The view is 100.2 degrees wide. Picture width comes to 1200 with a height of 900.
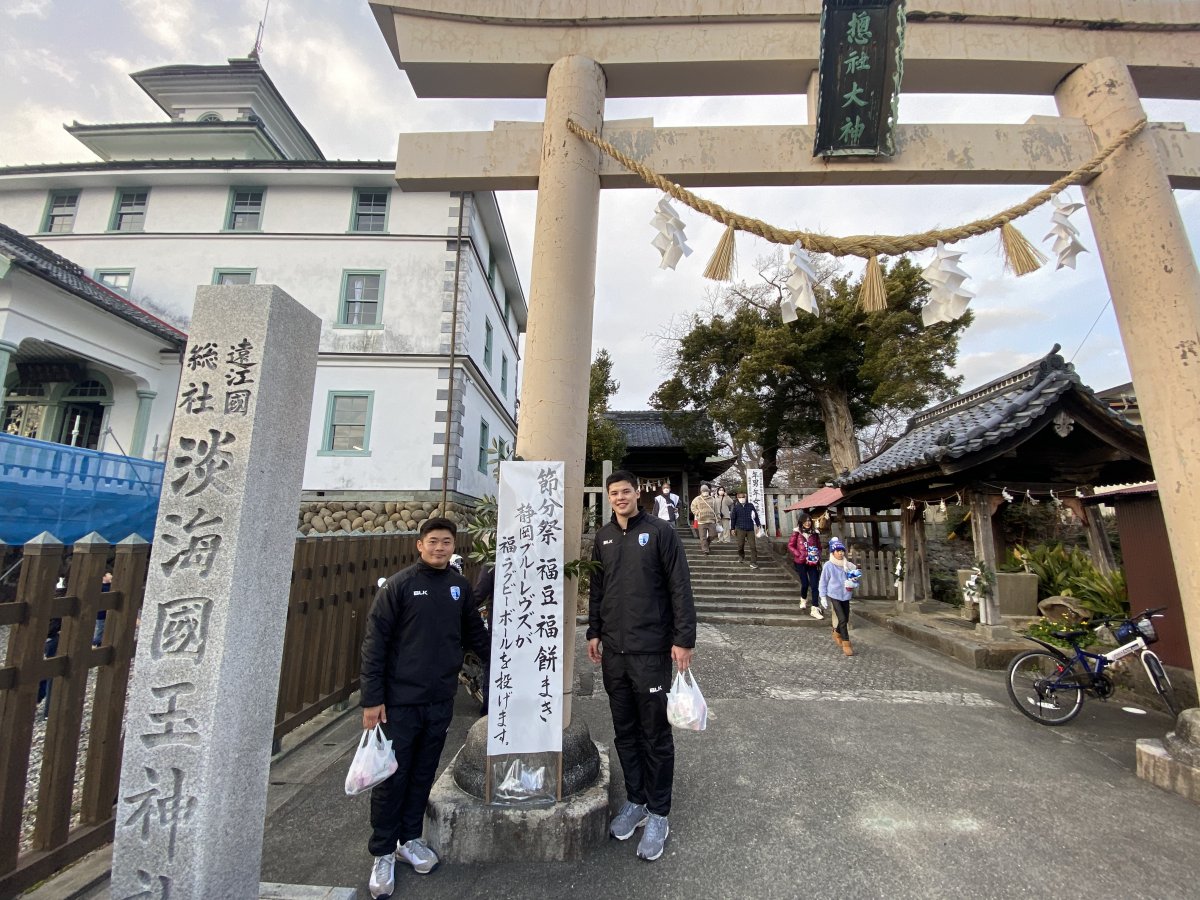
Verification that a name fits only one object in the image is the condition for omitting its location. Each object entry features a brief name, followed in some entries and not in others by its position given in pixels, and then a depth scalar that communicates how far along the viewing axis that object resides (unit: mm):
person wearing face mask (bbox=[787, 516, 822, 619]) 9781
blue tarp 6363
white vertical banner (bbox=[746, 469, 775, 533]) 14633
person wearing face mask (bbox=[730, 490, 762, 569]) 13234
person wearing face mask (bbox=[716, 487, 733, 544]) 17375
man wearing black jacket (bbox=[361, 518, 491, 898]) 2600
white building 13562
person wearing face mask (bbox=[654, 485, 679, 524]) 14703
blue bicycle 4738
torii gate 3686
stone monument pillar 2051
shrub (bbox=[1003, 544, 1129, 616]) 6922
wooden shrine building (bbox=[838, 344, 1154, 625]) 6898
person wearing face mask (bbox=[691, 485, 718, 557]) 14664
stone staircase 9914
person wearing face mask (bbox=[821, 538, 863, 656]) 7602
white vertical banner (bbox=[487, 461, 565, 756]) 2930
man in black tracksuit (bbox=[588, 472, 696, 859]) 2900
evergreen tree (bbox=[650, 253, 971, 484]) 15156
